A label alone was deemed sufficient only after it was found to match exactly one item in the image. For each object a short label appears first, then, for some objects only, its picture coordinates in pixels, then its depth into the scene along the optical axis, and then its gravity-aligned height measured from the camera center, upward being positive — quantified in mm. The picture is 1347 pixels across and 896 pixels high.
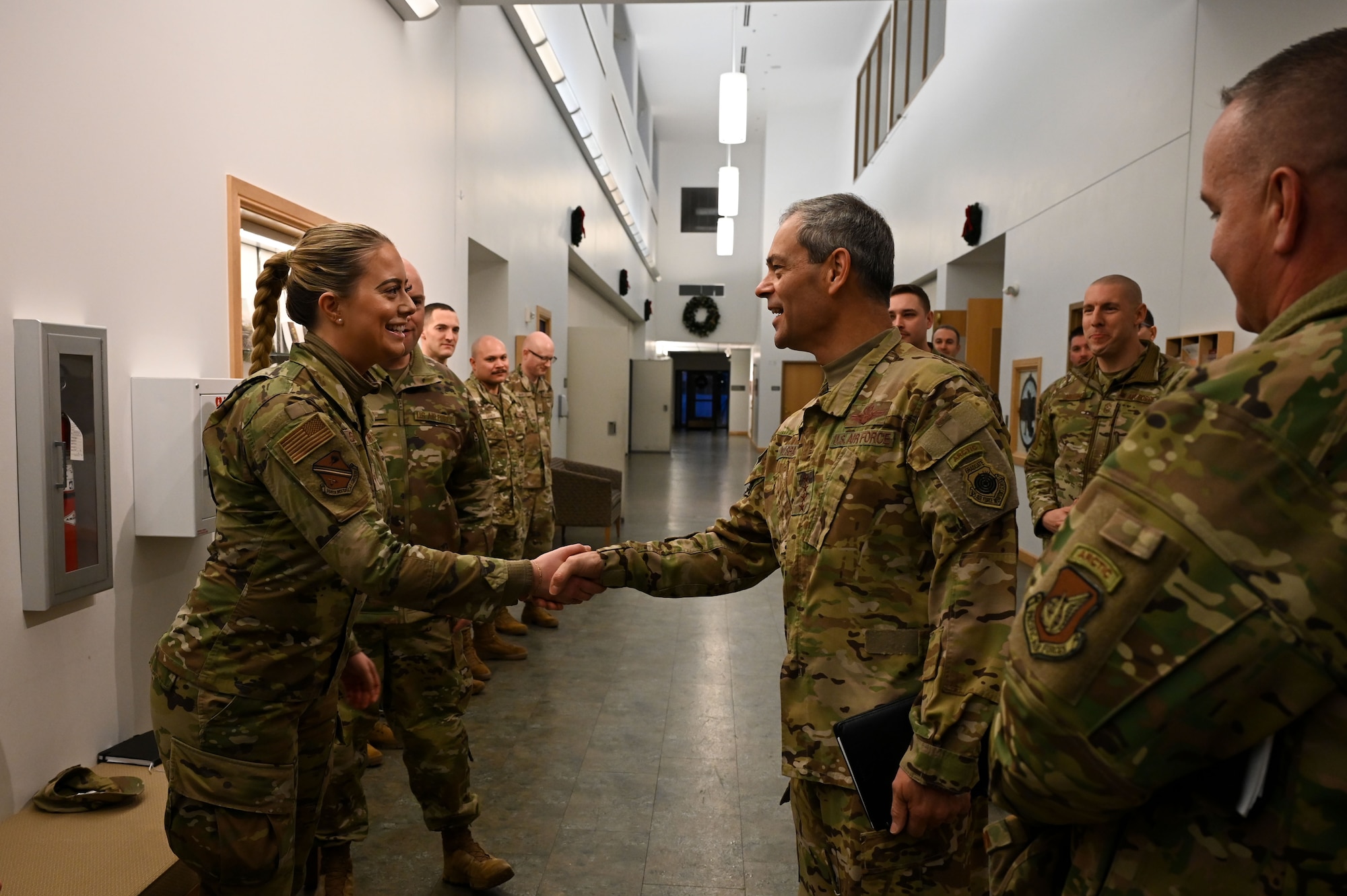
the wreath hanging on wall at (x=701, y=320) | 22453 +2287
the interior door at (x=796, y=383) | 19062 +473
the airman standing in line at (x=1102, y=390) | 3443 +80
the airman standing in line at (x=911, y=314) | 3832 +424
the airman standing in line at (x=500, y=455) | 4633 -319
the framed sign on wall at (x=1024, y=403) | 6973 +46
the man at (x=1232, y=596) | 688 -159
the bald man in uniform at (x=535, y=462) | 5465 -415
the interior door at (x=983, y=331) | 8430 +765
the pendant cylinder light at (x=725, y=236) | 15297 +3063
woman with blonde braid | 1524 -400
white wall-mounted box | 2686 -201
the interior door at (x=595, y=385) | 11062 +206
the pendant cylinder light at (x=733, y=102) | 8312 +2992
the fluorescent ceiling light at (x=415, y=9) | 4633 +2162
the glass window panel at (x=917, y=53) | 11250 +4879
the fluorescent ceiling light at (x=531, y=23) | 6840 +3174
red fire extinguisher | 2361 -356
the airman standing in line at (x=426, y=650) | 2400 -763
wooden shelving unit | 4043 +327
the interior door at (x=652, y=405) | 18031 -74
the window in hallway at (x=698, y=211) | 22641 +5161
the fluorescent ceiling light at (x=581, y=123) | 9539 +3231
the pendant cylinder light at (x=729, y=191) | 13219 +3394
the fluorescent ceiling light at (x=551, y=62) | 7629 +3187
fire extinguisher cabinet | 2225 -197
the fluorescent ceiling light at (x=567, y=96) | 8562 +3201
